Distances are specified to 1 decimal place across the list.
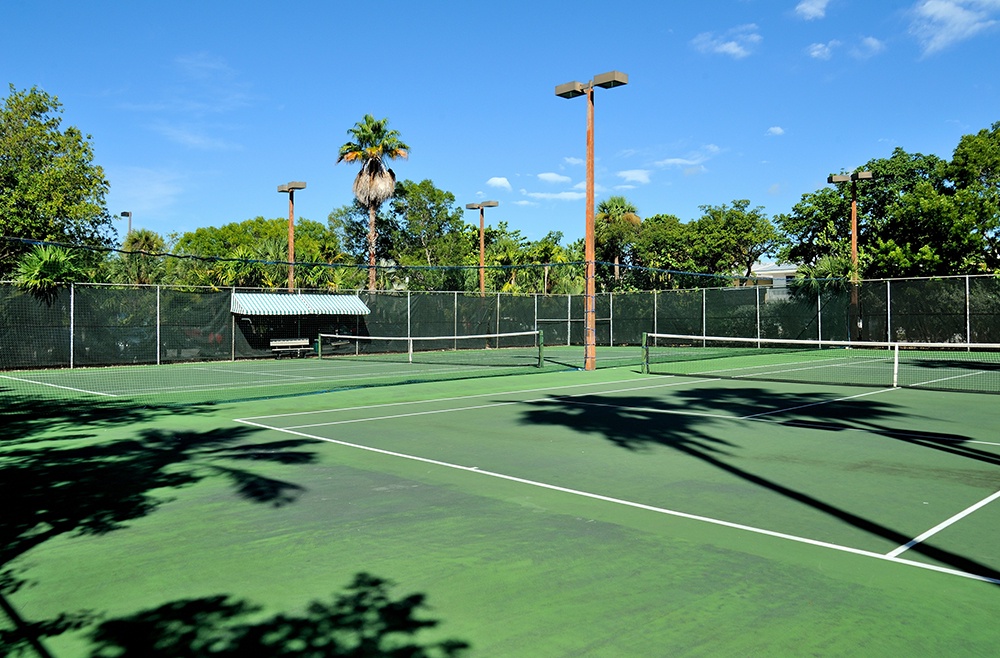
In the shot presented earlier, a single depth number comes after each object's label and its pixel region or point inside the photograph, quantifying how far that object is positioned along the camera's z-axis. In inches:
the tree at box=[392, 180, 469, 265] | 2566.4
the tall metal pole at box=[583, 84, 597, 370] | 827.4
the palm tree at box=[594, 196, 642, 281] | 2317.9
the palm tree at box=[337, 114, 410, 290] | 1552.7
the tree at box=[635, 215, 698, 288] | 2186.3
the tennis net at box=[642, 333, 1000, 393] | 666.8
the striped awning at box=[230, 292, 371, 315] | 1066.1
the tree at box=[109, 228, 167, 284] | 1179.9
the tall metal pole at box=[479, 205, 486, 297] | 1344.7
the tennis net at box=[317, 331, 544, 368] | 1019.9
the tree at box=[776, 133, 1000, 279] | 1252.5
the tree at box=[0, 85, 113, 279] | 1222.3
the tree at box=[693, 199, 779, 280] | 2198.6
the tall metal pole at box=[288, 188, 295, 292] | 1201.4
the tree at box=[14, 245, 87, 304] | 867.4
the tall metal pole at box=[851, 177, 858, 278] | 1113.1
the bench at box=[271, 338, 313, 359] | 1109.1
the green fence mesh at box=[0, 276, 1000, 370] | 896.9
